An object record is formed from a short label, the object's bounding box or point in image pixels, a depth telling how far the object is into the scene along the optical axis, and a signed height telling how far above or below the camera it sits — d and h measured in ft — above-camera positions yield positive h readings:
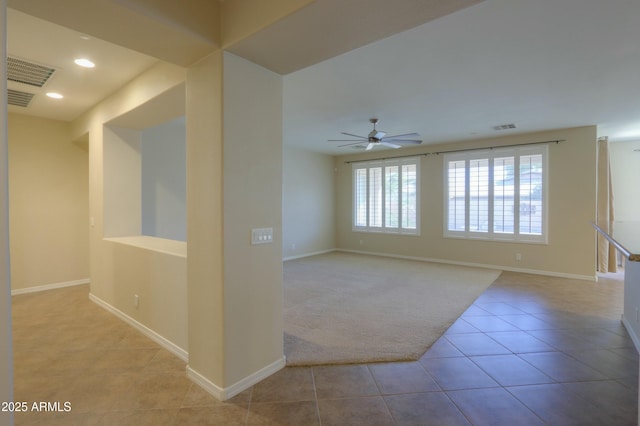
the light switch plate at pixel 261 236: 7.38 -0.65
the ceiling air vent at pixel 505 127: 17.20 +4.77
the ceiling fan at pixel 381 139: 15.79 +3.71
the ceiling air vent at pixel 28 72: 9.37 +4.57
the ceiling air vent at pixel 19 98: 11.65 +4.58
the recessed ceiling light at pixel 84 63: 9.20 +4.59
